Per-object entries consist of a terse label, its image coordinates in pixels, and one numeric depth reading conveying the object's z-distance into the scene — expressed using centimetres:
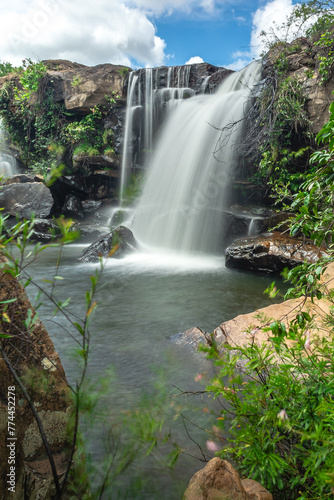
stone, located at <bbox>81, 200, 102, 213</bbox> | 1408
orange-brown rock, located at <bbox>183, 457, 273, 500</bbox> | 145
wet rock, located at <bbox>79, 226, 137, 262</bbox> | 861
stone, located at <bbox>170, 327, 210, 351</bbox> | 390
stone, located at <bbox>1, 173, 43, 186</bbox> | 1456
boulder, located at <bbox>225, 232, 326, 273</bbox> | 681
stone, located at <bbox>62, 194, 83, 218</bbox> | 1361
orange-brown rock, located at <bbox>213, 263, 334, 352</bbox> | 361
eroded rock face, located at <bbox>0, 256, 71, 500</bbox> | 145
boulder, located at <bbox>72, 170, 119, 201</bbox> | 1426
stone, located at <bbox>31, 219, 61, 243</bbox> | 1074
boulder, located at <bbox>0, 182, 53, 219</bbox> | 1227
